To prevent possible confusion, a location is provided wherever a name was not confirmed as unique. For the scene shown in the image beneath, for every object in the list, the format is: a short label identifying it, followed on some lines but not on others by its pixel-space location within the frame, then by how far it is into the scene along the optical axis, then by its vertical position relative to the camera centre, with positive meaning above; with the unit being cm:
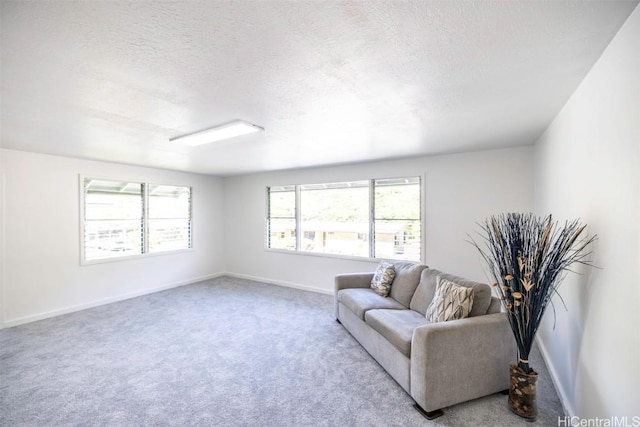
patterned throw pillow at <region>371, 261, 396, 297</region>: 367 -85
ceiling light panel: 271 +85
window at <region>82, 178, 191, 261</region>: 477 -8
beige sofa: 217 -113
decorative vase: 208 -133
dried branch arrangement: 190 -36
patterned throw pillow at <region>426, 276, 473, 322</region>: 250 -81
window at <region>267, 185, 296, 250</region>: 599 -6
